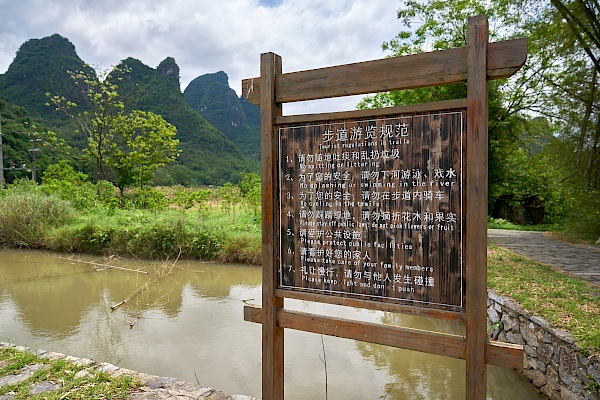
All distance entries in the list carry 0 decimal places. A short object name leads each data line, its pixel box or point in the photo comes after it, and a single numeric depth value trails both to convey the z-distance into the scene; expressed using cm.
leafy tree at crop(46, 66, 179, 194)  1581
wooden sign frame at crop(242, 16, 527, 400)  182
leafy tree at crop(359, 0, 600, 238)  777
